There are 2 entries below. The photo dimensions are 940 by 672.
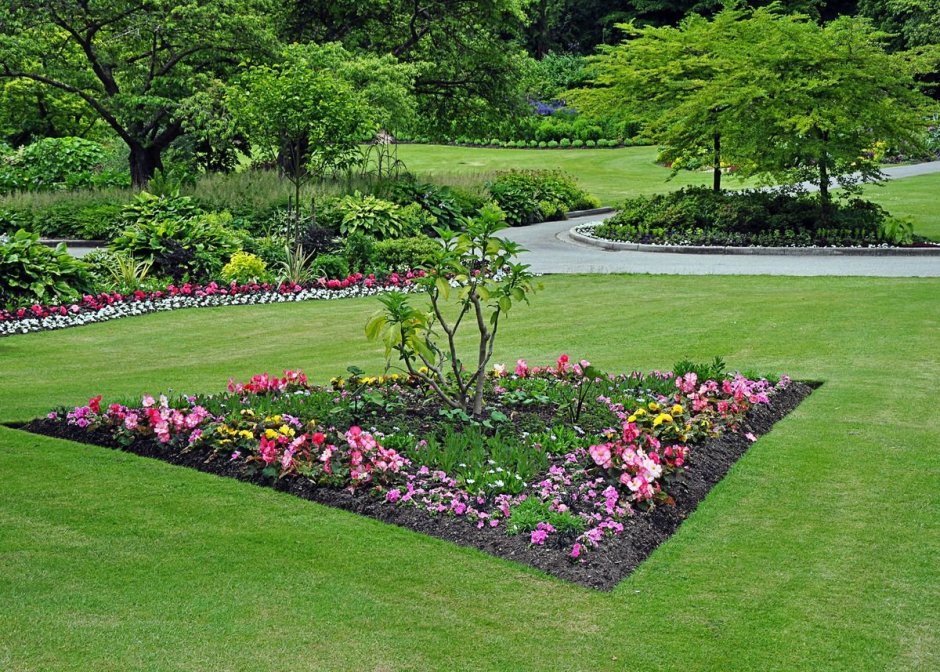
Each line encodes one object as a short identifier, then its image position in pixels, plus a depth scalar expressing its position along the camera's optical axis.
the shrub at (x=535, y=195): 26.31
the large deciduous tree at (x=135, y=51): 23.33
